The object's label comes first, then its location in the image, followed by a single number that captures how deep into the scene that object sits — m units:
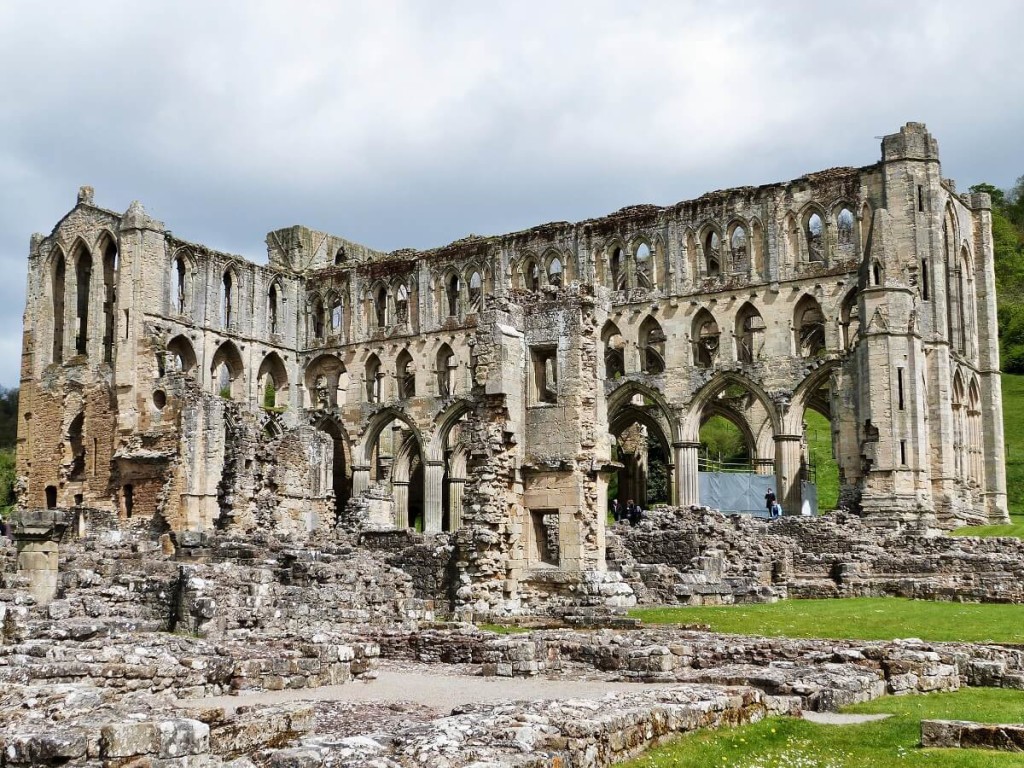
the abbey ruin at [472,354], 39.16
